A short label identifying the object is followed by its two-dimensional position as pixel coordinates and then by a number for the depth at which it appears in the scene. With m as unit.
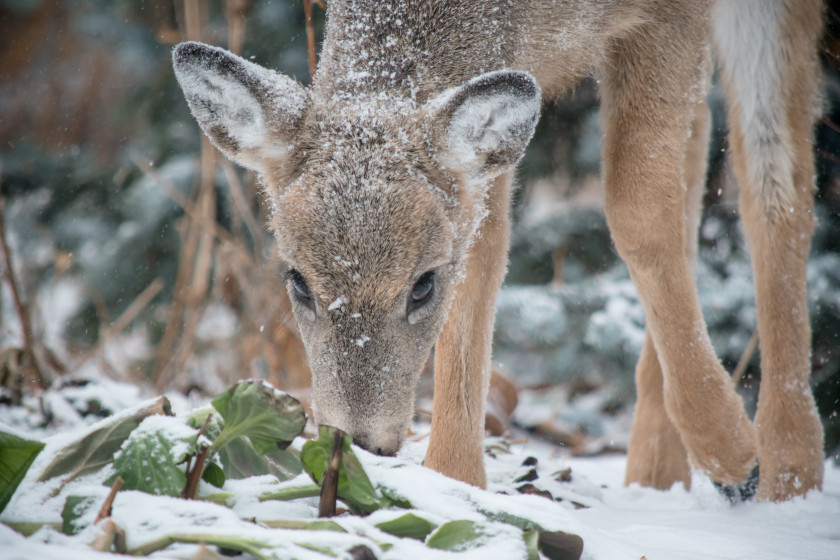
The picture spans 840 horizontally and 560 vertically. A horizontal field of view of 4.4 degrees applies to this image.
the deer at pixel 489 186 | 7.56
